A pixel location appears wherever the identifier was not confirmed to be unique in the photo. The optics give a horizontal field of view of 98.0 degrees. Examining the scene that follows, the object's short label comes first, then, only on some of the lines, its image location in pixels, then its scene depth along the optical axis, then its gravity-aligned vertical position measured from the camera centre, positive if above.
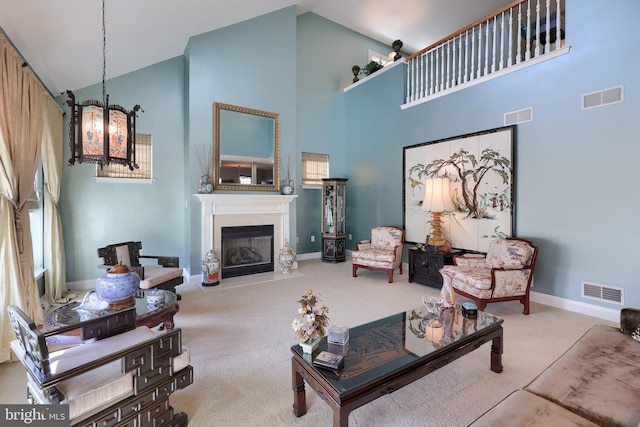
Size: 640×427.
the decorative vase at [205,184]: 4.69 +0.40
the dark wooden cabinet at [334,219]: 6.13 -0.27
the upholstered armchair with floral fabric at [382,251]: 4.68 -0.78
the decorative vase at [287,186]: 5.50 +0.43
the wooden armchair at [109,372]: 1.26 -0.83
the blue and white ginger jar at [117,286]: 2.05 -0.57
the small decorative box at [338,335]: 1.78 -0.82
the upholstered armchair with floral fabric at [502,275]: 3.26 -0.84
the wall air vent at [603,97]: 3.10 +1.24
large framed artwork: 4.03 +0.36
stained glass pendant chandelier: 2.10 +0.59
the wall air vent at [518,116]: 3.78 +1.25
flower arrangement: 1.69 -0.71
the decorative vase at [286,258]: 5.23 -0.95
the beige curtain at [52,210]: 3.62 -0.01
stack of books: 1.52 -0.86
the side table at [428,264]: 4.27 -0.92
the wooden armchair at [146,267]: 3.29 -0.75
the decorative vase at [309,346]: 1.68 -0.84
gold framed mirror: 4.92 +1.10
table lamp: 4.38 +0.10
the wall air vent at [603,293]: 3.10 -1.01
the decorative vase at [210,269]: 4.47 -0.99
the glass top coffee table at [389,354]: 1.41 -0.90
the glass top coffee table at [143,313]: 1.97 -0.84
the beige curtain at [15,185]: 2.37 +0.22
